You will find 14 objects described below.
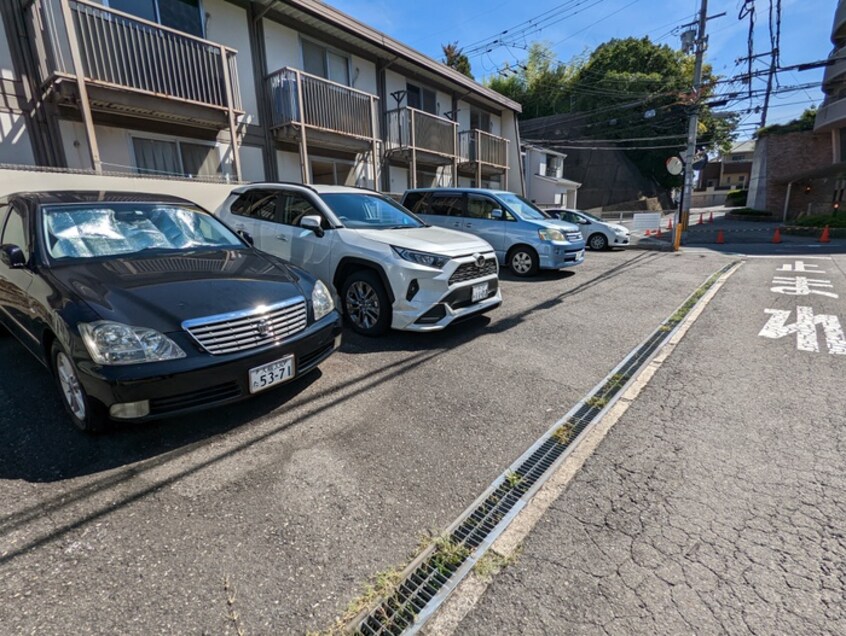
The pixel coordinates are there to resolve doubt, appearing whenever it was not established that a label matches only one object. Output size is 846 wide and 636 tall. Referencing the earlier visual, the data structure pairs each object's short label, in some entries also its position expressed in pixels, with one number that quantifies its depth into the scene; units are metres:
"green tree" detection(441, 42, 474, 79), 37.57
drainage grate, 1.56
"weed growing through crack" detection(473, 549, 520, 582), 1.75
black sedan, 2.30
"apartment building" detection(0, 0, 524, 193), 6.05
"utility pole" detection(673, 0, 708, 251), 13.43
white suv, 4.14
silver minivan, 7.94
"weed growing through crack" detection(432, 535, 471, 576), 1.78
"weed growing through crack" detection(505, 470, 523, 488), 2.32
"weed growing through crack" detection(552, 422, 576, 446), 2.75
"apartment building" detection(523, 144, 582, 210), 24.97
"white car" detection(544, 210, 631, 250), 13.69
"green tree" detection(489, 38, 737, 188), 33.72
